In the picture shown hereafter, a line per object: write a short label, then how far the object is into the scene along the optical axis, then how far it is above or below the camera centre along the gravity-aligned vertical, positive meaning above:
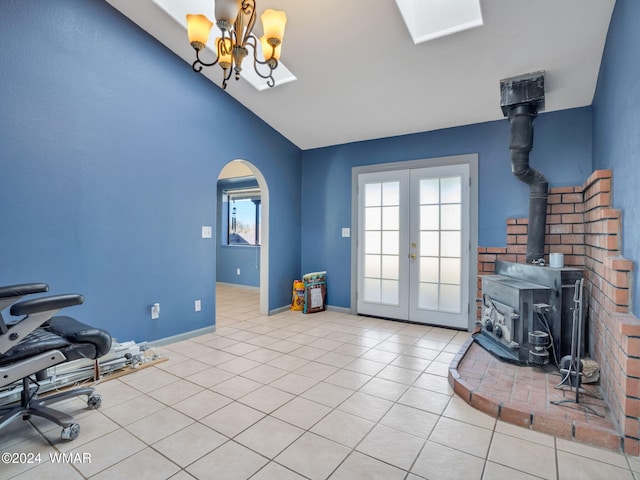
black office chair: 1.78 -0.61
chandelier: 2.06 +1.34
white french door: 4.10 -0.08
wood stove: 2.71 -0.63
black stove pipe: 3.11 +0.62
